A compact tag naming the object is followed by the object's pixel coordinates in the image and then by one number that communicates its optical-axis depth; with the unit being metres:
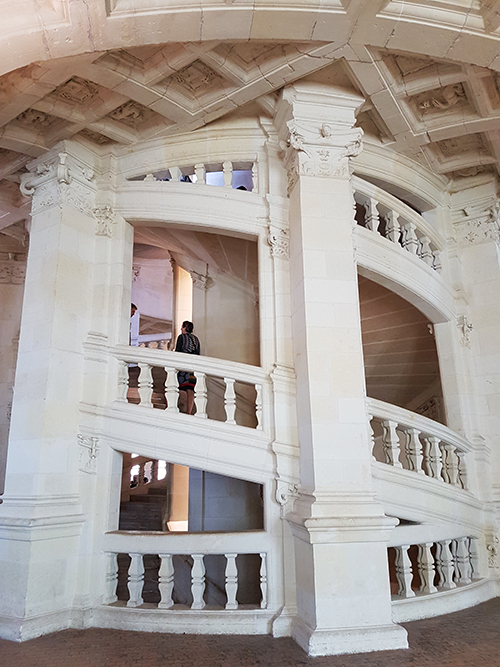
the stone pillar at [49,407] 4.20
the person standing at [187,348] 6.26
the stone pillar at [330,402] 3.76
